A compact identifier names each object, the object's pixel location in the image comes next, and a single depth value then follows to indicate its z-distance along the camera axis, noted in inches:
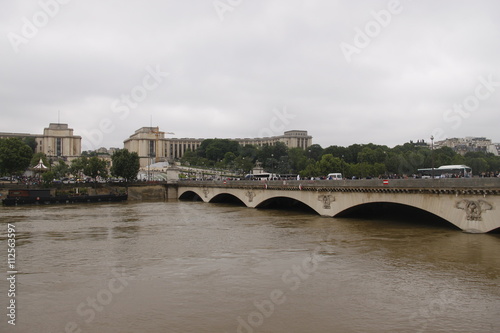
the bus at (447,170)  2135.1
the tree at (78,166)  4247.5
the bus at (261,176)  3067.2
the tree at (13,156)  3384.4
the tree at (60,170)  4333.2
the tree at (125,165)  4089.6
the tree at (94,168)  4040.4
